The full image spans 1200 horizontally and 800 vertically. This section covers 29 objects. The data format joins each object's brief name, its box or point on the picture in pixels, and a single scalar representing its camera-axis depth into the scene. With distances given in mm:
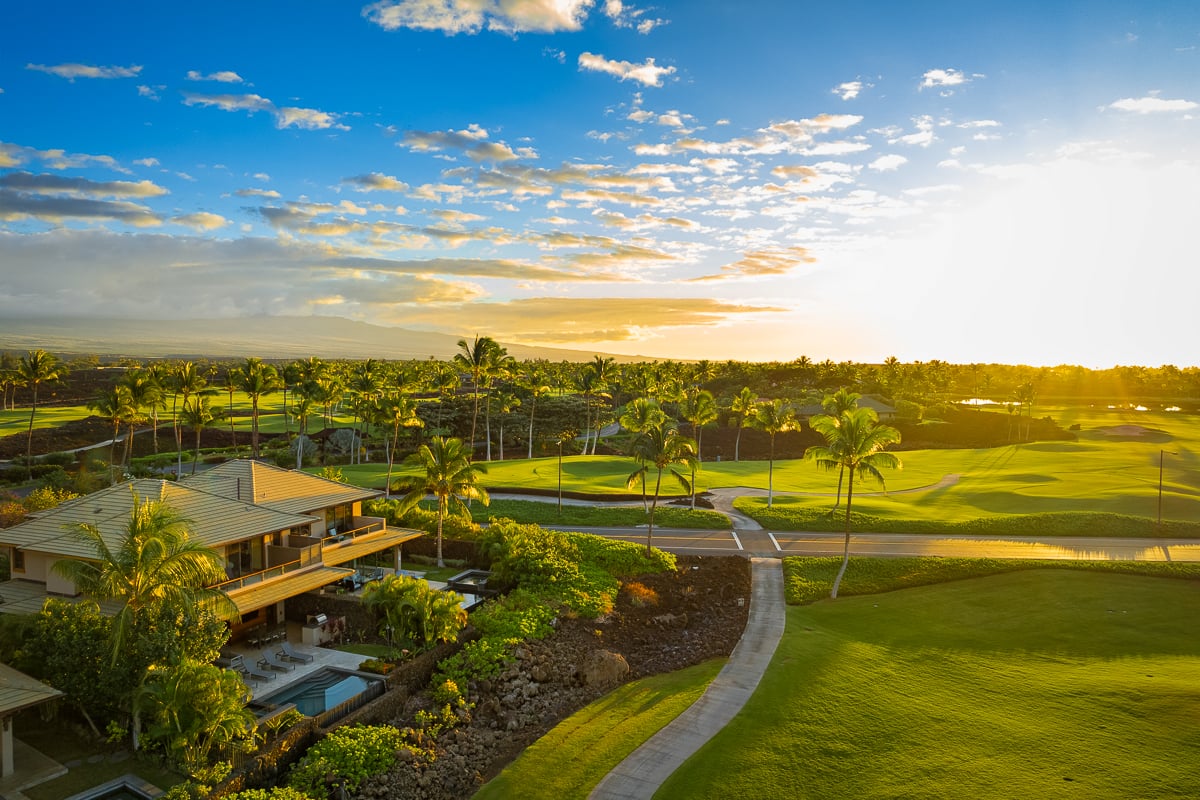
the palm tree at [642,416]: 44688
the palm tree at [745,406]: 63409
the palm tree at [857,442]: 35344
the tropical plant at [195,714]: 19516
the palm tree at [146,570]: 20656
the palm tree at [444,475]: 39188
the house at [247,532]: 27422
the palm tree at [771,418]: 55125
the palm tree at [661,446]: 40281
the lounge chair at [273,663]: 25859
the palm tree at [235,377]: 69500
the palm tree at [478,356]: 66875
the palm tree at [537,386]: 83688
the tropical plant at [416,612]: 28859
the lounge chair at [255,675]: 24938
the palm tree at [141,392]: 62688
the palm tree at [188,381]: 70562
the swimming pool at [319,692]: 23609
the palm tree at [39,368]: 73500
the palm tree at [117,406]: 61375
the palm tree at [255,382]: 69812
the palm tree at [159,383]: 67125
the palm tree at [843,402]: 52625
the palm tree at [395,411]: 57375
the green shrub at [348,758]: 20125
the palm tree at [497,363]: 68412
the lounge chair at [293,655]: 26891
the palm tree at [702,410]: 55625
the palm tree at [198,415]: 66188
